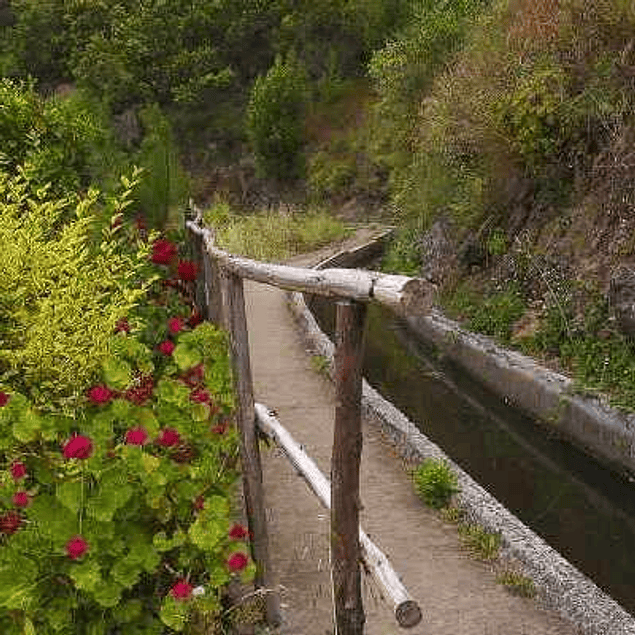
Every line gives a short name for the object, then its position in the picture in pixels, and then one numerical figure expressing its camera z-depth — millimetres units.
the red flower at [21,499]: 3389
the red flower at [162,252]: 5874
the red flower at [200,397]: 4023
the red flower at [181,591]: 3520
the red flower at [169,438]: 3695
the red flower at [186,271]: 5719
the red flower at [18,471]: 3391
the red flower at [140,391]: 3975
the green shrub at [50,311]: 4234
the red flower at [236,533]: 3830
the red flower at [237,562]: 3713
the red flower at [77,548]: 3320
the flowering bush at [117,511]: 3494
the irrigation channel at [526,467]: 7090
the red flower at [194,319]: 6218
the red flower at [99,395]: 3695
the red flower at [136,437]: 3480
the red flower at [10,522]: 3482
